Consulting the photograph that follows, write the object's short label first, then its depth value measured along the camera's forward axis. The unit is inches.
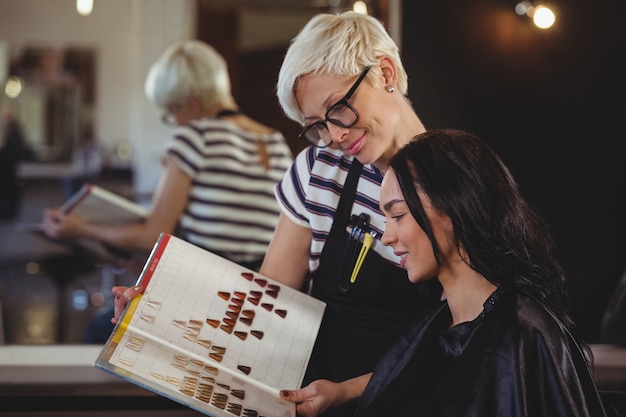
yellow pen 73.6
